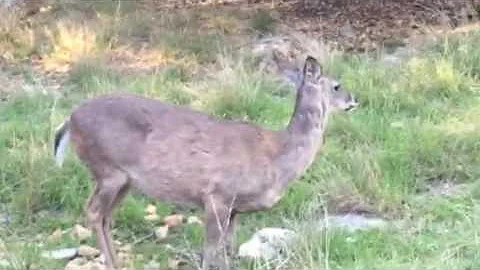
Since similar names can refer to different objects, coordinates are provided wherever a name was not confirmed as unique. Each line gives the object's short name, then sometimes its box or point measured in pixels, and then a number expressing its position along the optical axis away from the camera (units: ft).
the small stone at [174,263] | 20.31
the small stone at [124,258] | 20.48
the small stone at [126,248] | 21.38
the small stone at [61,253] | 20.45
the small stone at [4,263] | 19.22
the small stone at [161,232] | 22.19
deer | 19.90
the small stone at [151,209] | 23.31
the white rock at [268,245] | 19.81
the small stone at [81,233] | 21.94
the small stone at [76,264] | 19.93
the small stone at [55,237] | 21.85
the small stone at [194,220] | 22.74
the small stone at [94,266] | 20.02
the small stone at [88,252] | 21.08
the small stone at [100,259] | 20.54
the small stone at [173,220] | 22.79
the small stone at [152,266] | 20.11
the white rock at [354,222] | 21.81
